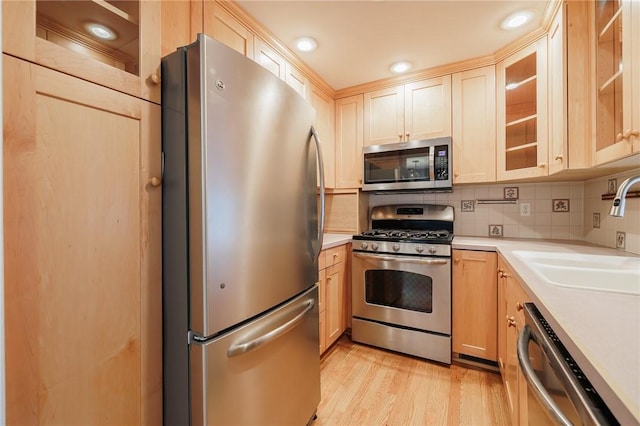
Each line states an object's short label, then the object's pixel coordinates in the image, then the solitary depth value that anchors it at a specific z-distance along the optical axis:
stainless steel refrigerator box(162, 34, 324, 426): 0.89
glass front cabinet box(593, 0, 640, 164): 0.98
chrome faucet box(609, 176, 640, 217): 0.90
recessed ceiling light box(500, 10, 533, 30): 1.65
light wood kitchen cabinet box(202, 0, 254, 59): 1.32
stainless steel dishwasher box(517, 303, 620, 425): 0.49
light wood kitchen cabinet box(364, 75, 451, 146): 2.31
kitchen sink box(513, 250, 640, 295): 1.05
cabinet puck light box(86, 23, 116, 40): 0.89
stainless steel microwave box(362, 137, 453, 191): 2.25
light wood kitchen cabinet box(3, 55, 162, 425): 0.69
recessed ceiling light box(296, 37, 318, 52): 1.88
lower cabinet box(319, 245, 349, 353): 2.00
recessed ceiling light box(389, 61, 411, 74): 2.23
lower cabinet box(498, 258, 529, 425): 1.03
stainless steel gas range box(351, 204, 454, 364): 1.99
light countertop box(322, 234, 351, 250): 2.03
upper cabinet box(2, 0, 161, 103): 0.69
